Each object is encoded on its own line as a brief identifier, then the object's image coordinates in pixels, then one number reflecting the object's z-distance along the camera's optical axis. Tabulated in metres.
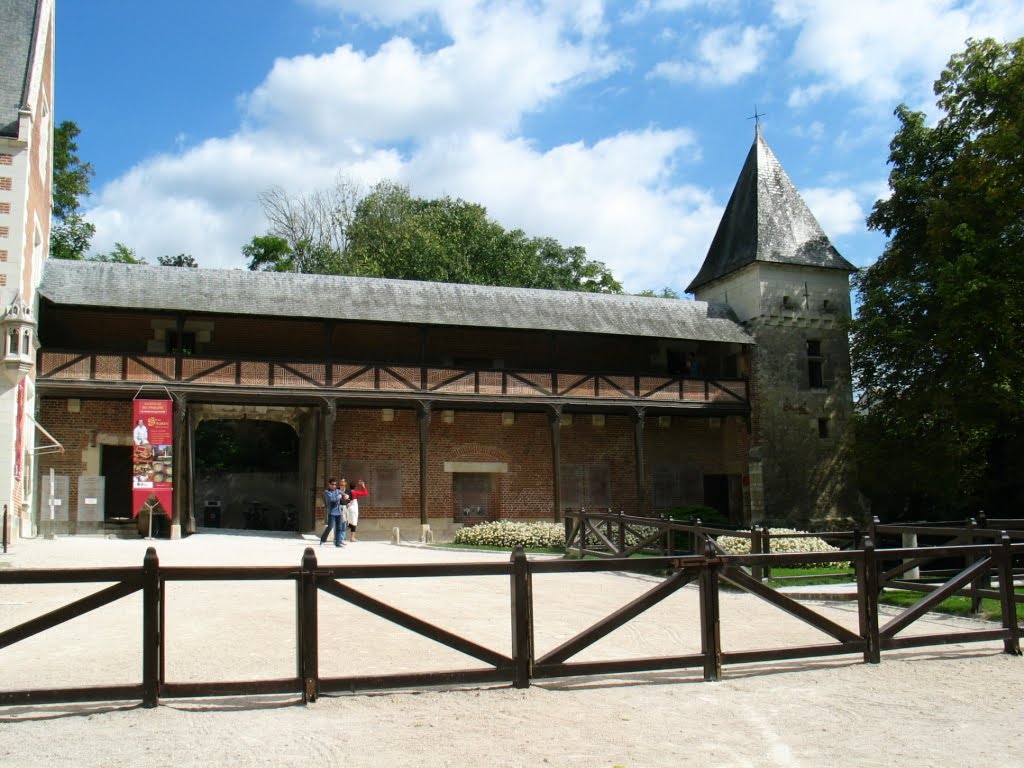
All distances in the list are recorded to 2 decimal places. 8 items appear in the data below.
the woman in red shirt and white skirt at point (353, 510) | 17.86
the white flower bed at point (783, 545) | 14.77
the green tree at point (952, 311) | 18.33
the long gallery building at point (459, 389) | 18.77
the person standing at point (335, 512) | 15.90
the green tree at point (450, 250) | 33.03
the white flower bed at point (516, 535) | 18.69
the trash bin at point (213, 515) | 26.12
